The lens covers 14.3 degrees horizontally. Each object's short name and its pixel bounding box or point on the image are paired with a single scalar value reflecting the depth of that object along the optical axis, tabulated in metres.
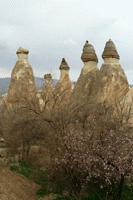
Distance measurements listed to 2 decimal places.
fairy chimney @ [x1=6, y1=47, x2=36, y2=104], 31.58
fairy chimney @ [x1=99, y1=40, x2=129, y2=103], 27.34
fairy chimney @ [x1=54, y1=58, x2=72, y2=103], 36.31
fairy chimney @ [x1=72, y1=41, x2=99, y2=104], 28.11
